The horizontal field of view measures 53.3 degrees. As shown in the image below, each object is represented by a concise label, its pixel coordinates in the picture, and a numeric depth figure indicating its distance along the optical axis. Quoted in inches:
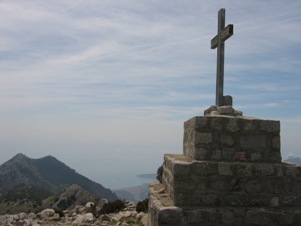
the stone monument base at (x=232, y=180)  223.7
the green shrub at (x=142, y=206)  545.2
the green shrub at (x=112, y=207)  613.6
